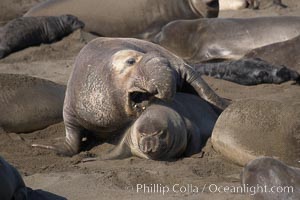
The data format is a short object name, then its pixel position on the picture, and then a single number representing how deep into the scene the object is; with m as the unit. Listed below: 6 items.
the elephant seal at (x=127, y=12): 23.06
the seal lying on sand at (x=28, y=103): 14.95
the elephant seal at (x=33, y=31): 20.93
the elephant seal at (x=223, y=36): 19.61
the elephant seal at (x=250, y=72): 17.14
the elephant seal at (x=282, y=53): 17.92
